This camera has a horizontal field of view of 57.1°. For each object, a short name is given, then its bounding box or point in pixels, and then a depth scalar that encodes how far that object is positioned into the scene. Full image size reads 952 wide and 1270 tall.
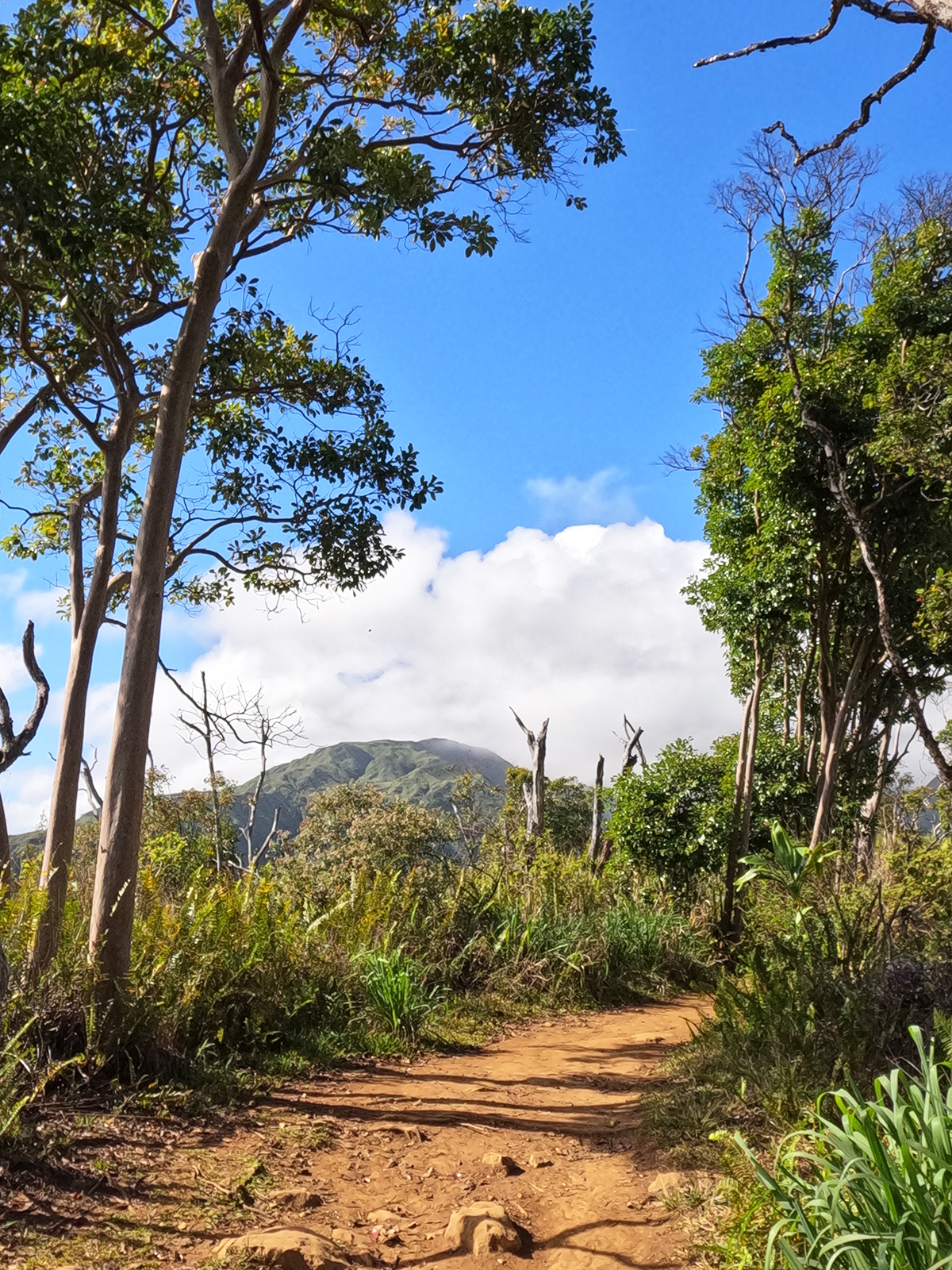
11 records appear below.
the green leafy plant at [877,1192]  2.36
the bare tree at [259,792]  11.32
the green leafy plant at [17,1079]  3.68
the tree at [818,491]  10.95
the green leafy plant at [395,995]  6.36
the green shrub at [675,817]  11.65
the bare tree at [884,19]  2.86
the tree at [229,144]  5.64
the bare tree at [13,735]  6.98
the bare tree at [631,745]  19.95
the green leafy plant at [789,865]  5.82
